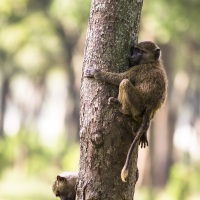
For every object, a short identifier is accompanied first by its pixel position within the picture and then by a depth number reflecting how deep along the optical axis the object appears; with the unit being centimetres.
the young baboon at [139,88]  1067
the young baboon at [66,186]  1148
